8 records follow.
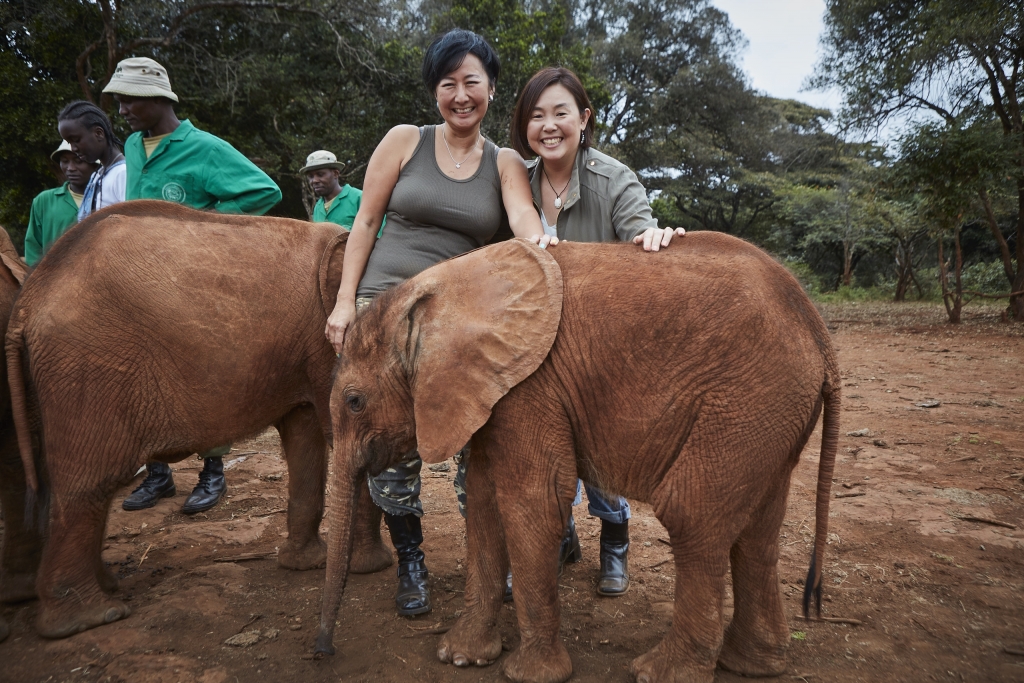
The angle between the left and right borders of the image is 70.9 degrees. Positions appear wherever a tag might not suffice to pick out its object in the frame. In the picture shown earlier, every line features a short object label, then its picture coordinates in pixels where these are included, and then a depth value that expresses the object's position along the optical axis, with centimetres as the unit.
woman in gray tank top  367
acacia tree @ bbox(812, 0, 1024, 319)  1326
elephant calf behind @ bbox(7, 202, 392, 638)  369
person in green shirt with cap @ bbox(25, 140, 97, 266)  598
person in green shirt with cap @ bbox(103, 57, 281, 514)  450
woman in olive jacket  365
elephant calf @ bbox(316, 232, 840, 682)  296
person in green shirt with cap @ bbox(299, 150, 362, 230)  807
